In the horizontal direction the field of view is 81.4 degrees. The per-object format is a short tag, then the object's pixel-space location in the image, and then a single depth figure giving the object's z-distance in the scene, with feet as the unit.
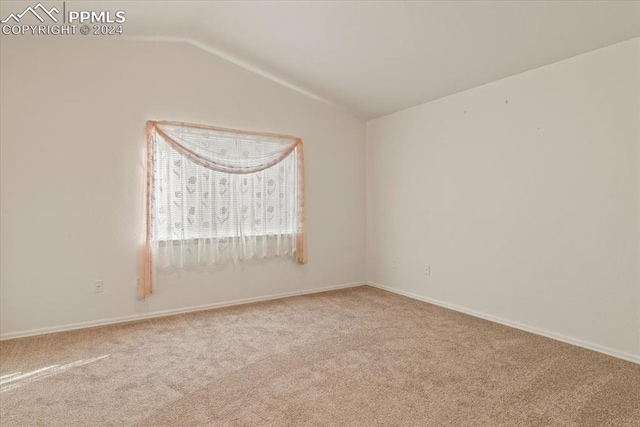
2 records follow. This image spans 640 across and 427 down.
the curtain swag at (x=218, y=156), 11.93
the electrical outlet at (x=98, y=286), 11.32
